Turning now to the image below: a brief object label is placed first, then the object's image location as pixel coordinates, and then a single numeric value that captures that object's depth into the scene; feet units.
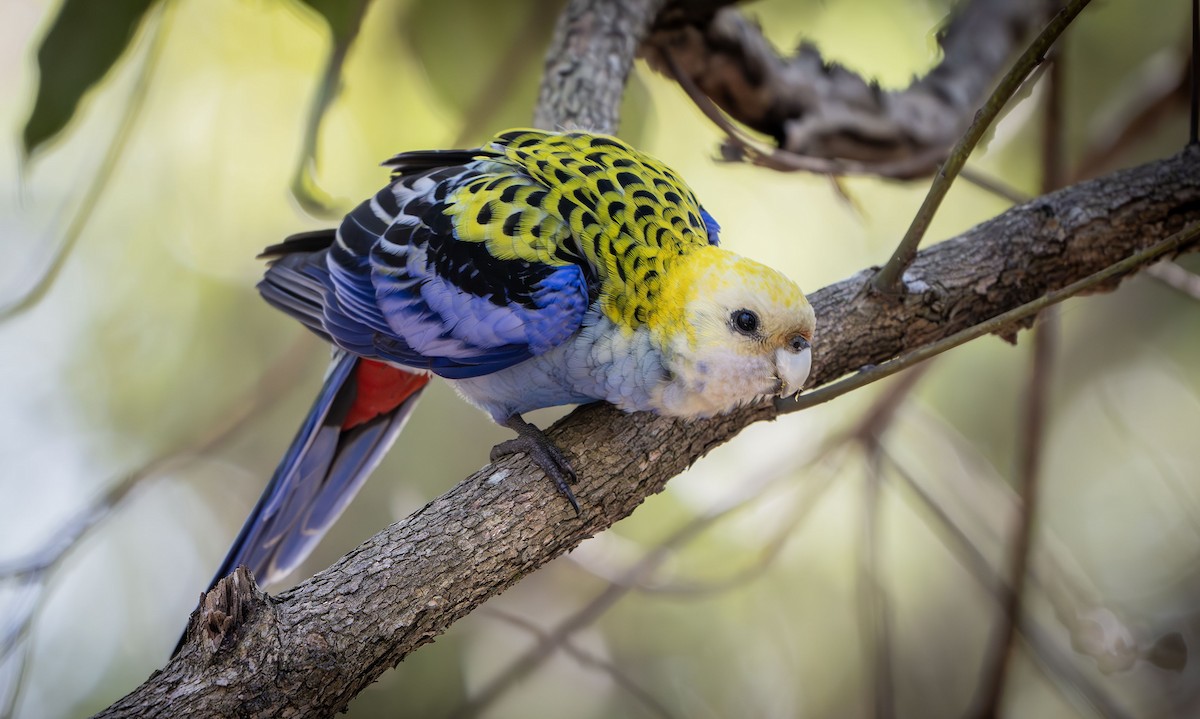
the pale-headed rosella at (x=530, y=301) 15.89
